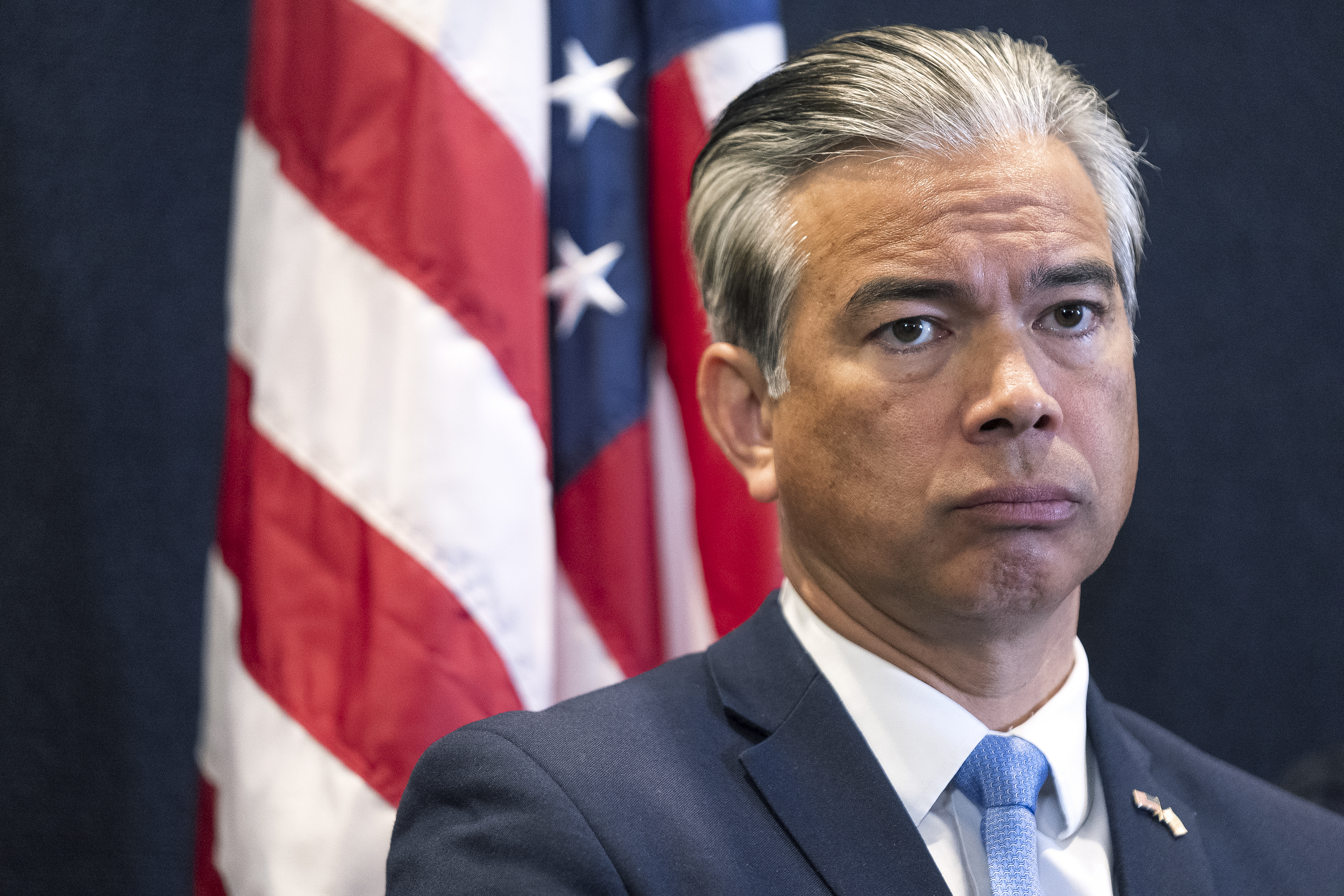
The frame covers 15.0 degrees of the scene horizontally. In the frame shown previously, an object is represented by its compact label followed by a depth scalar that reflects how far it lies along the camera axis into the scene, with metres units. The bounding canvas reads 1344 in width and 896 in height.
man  1.87
